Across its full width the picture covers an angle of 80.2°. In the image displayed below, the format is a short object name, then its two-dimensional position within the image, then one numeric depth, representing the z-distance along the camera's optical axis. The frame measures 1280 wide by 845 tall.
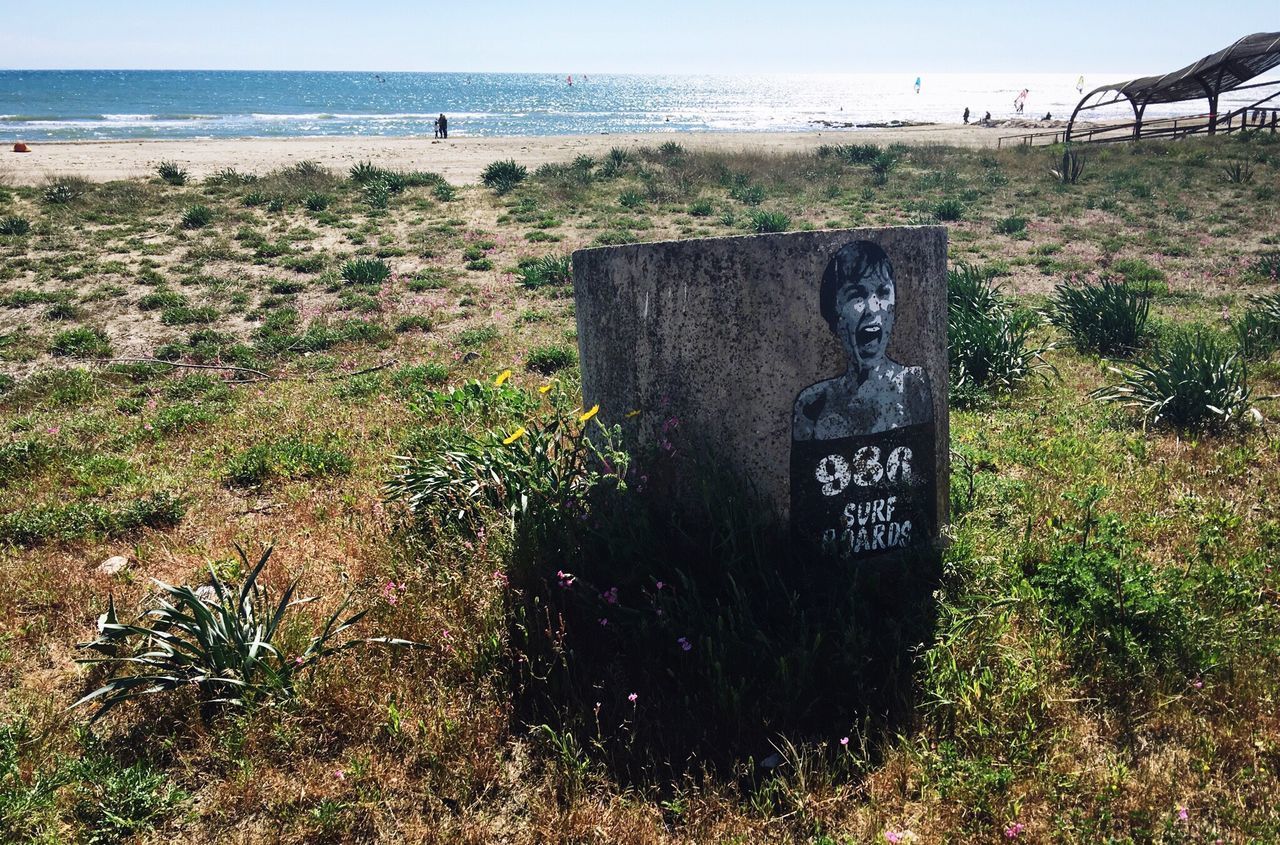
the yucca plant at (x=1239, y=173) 16.92
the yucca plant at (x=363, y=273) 11.03
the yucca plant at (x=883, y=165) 19.65
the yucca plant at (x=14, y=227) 12.48
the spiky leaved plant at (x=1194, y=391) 5.32
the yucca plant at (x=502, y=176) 18.72
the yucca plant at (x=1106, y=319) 7.66
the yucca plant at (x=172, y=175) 17.67
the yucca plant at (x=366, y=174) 18.11
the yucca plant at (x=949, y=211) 15.38
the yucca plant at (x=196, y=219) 13.65
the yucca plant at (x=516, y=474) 3.71
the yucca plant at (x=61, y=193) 14.77
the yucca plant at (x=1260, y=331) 6.93
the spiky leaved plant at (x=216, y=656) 2.88
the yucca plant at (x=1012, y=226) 14.11
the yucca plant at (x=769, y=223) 13.02
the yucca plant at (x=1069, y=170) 18.45
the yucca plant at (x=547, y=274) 11.02
